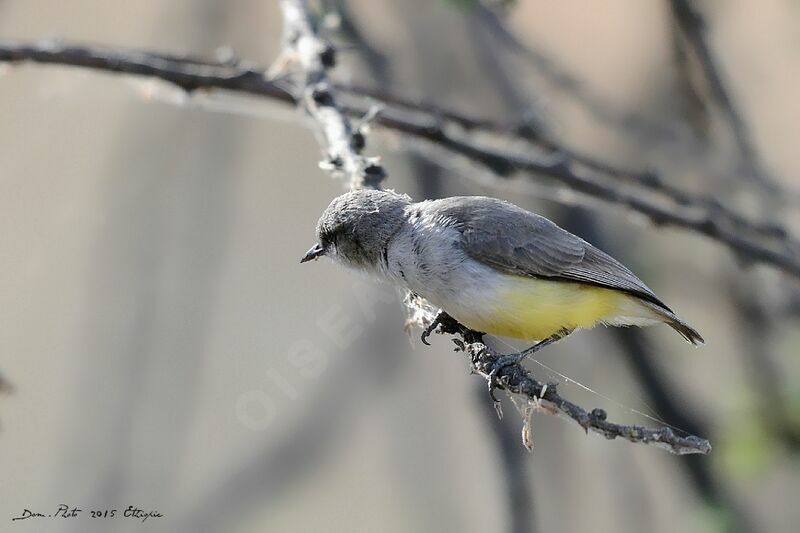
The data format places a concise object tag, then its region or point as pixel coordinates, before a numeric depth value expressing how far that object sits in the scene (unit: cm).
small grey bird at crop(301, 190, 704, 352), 523
